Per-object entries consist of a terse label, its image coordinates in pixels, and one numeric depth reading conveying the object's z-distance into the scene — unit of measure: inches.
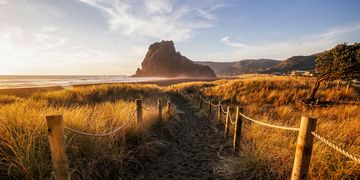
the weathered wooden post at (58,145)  85.1
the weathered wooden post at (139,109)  201.6
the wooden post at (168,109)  366.1
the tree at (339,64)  437.7
